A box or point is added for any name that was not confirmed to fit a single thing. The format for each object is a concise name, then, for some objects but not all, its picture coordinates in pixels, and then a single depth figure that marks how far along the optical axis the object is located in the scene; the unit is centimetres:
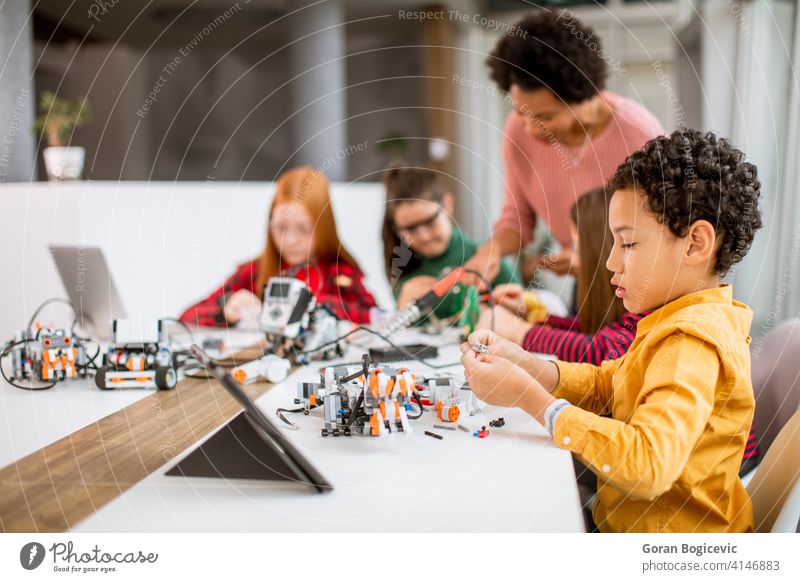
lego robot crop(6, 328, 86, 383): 99
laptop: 122
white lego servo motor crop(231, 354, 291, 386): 103
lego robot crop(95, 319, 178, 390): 97
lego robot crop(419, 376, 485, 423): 82
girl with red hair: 156
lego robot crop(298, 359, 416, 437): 77
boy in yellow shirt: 66
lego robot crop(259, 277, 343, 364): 115
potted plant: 193
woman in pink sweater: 136
